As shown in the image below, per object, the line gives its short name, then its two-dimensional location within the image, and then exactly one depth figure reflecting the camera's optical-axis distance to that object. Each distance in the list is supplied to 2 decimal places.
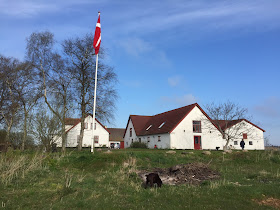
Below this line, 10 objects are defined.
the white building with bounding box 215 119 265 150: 44.91
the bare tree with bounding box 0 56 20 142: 29.84
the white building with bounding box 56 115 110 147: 50.88
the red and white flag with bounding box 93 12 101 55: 18.72
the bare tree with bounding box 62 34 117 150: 27.06
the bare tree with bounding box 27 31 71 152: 27.11
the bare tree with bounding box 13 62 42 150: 28.58
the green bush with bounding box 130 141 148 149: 37.53
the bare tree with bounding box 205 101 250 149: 33.84
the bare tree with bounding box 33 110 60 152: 22.03
